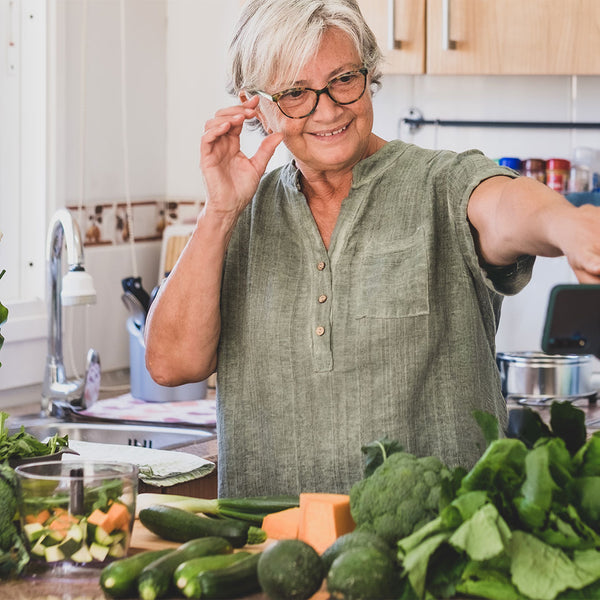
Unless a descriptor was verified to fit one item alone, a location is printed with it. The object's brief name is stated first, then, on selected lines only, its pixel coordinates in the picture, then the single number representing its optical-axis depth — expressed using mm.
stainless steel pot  3249
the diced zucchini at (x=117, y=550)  1871
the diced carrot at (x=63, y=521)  1852
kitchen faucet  2952
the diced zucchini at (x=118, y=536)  1870
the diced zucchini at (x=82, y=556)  1864
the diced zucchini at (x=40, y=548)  1863
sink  2952
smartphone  1771
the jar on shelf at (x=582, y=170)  3701
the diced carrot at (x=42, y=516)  1856
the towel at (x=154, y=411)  3067
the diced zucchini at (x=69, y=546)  1861
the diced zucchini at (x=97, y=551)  1864
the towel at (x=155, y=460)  2458
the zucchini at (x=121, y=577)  1785
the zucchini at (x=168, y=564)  1777
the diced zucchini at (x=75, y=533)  1855
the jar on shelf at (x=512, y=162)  3699
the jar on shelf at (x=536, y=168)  3714
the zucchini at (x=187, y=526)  1930
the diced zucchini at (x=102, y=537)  1859
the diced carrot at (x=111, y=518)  1855
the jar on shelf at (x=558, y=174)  3687
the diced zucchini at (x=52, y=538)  1859
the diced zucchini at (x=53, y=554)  1862
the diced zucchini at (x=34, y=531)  1861
